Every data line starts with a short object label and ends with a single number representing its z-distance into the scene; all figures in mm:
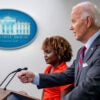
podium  1707
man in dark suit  1275
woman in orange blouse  2164
